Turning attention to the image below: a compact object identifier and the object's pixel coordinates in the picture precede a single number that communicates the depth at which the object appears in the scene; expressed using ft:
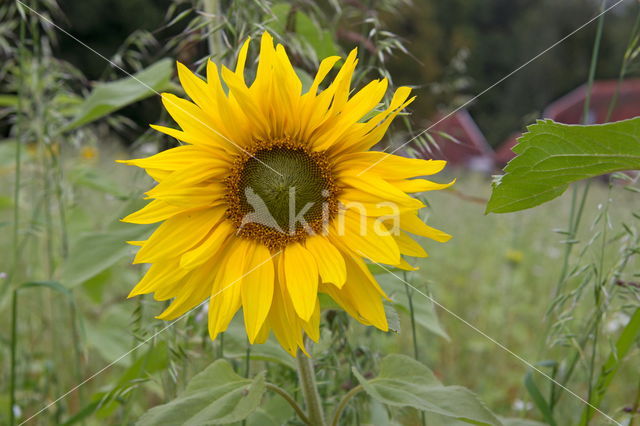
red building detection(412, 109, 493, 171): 47.33
